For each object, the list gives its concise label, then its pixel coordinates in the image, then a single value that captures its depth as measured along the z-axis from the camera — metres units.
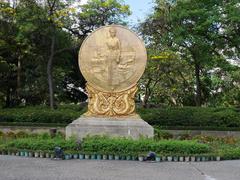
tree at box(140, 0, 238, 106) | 14.76
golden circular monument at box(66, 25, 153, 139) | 10.31
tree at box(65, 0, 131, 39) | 16.78
